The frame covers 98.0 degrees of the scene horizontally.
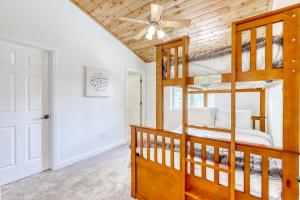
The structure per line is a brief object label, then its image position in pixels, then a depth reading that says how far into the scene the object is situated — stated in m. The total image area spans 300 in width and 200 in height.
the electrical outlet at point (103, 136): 2.77
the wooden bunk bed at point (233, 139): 0.78
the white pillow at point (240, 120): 2.52
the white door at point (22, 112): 1.73
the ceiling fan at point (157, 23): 1.69
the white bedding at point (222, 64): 0.85
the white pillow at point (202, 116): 2.70
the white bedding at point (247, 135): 1.95
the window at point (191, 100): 3.18
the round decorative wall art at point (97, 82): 2.49
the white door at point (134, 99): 3.82
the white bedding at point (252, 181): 0.93
